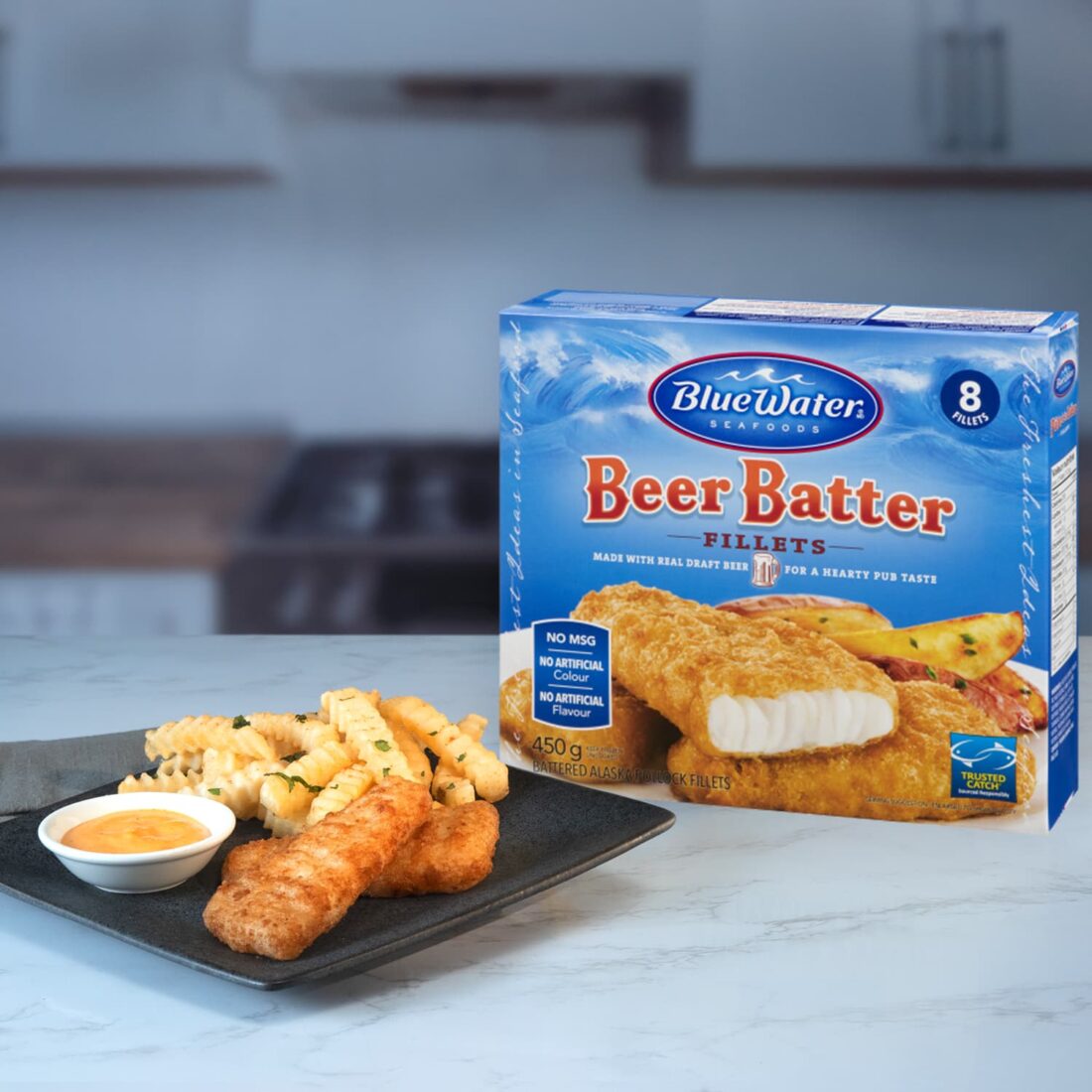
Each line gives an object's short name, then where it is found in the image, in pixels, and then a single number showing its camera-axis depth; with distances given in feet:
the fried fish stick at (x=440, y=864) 3.10
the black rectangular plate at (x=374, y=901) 2.96
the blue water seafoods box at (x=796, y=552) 3.34
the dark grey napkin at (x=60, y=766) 3.43
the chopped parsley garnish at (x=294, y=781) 3.24
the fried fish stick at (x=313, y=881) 2.95
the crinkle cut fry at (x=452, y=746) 3.37
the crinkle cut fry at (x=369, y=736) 3.27
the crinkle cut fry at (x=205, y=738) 3.35
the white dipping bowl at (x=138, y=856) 3.09
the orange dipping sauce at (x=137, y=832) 3.13
